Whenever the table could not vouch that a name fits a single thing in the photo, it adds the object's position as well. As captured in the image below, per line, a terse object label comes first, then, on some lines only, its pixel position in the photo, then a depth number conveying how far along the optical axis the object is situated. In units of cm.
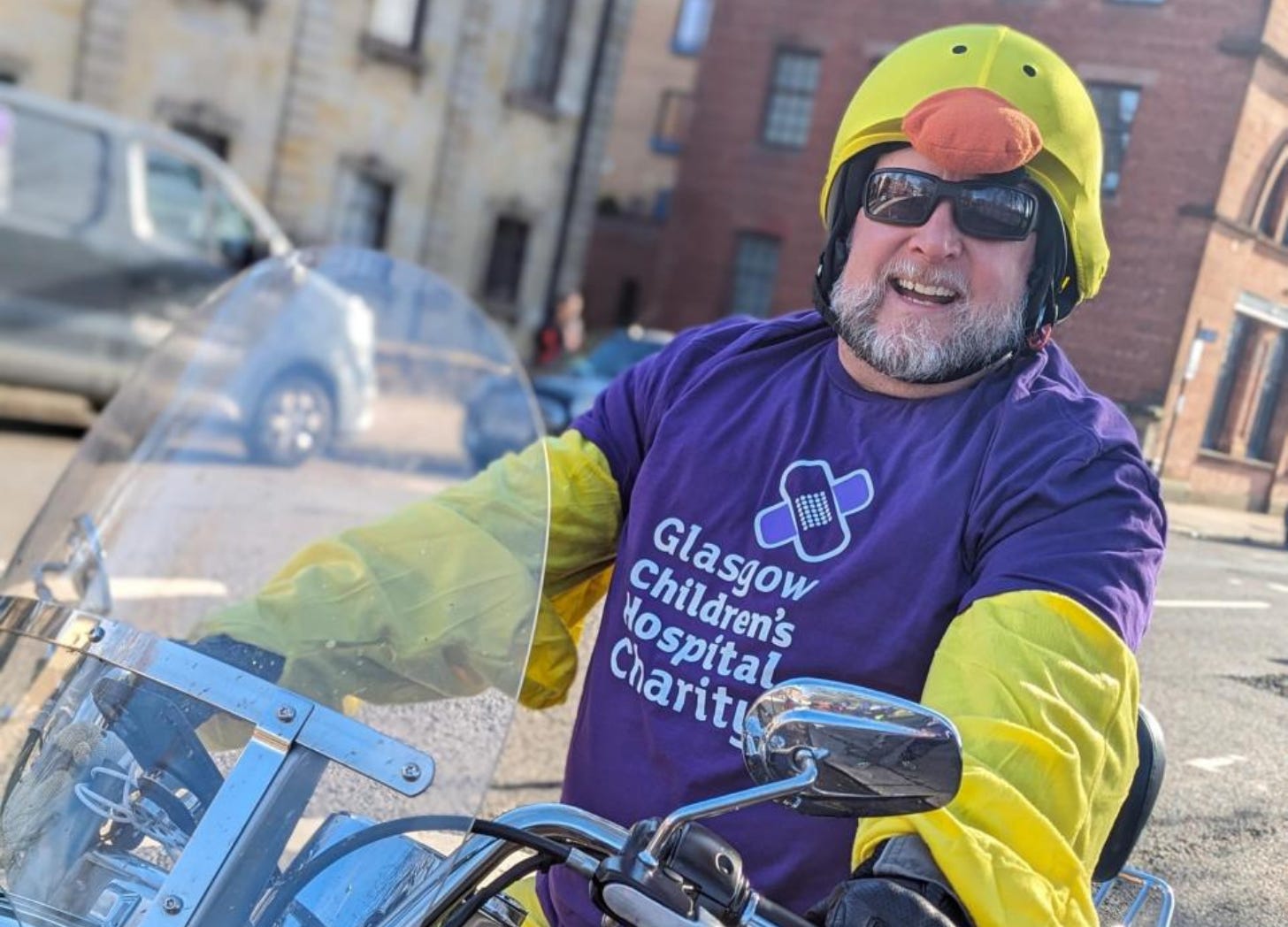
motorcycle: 137
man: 169
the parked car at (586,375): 971
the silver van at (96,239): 994
